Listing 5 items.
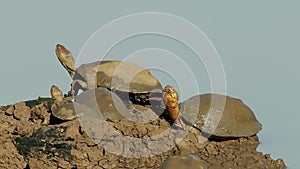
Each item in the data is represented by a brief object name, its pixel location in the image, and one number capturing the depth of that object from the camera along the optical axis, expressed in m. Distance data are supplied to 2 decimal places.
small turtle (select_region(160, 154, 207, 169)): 13.85
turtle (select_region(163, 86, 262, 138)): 16.40
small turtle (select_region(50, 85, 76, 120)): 15.71
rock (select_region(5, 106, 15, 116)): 16.41
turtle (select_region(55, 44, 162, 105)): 17.23
